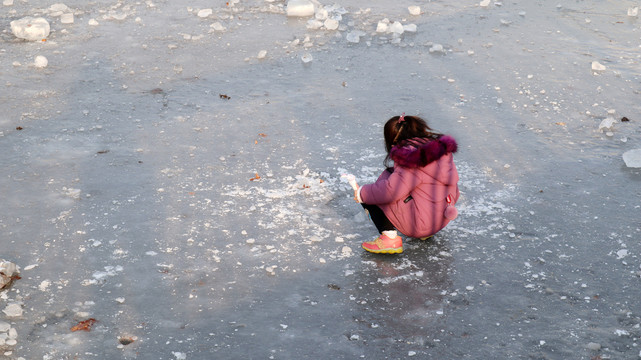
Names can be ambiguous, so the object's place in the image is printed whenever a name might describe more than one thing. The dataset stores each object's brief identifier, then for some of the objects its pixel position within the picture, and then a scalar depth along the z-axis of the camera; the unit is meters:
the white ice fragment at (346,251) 7.53
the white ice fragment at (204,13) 16.89
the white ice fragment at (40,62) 13.23
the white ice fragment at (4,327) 6.10
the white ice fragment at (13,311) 6.32
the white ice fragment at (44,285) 6.77
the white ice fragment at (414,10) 17.12
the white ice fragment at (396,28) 15.66
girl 7.15
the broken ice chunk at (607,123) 10.69
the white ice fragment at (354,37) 15.05
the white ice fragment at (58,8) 16.91
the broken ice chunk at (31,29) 14.77
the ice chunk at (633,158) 9.45
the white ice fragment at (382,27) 15.76
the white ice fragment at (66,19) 16.14
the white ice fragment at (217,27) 15.83
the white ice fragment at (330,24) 15.92
